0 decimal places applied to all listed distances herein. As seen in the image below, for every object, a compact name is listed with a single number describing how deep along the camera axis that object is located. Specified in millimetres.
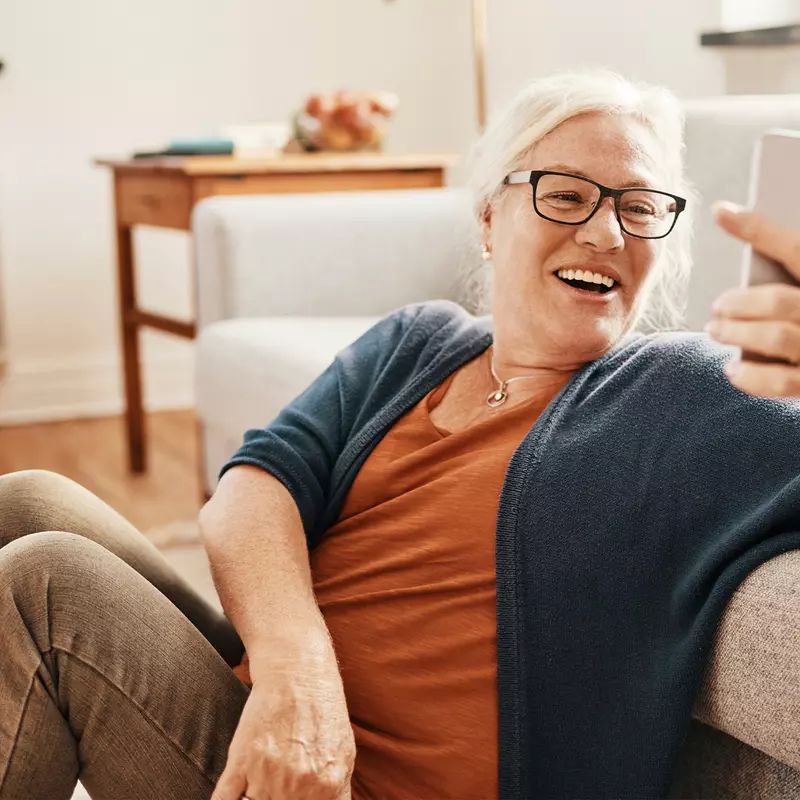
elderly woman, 902
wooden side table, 2529
